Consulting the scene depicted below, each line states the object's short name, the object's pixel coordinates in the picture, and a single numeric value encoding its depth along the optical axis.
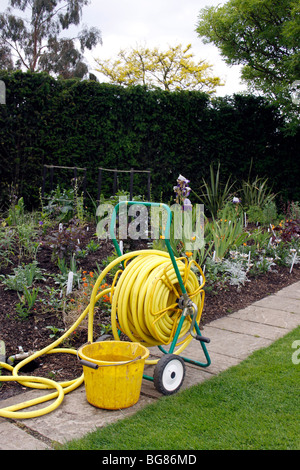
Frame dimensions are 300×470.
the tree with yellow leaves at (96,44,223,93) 22.33
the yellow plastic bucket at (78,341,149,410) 2.37
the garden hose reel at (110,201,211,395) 2.61
